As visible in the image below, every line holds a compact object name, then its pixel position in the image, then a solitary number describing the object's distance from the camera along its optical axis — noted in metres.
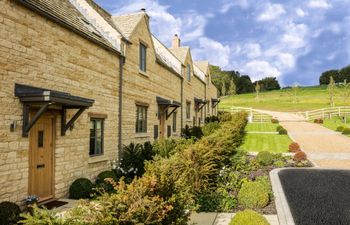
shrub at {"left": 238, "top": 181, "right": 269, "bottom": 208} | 10.14
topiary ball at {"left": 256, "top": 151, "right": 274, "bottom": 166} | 17.86
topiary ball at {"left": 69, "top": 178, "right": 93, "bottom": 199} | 11.23
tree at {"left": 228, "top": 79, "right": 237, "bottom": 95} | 93.22
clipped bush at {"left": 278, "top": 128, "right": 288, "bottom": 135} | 33.76
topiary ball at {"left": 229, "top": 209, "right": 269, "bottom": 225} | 6.94
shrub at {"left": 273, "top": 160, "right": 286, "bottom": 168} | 17.77
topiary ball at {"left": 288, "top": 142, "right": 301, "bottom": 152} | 23.03
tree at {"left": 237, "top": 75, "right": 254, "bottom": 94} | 135.50
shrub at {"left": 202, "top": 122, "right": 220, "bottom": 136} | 28.33
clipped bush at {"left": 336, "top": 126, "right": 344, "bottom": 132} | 35.34
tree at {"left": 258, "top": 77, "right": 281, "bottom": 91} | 143.98
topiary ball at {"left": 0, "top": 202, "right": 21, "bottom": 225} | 7.56
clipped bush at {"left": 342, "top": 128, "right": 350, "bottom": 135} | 33.38
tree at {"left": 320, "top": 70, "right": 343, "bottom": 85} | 141.12
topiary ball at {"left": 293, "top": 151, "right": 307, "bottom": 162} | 19.30
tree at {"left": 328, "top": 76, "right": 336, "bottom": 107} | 69.38
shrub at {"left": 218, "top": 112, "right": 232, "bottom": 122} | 39.12
